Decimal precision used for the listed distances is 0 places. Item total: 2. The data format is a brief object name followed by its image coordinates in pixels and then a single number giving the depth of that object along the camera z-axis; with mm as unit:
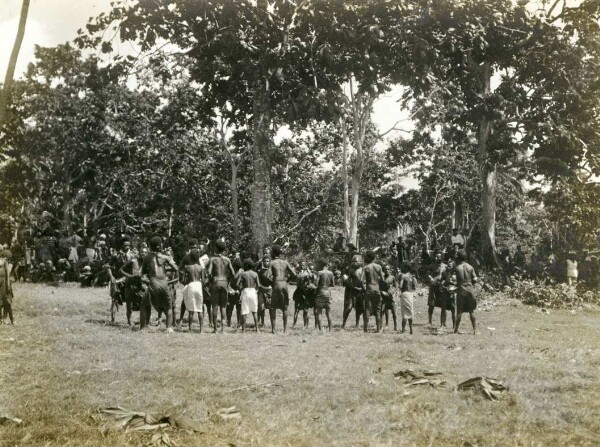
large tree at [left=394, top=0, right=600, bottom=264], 18188
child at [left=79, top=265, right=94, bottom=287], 19750
